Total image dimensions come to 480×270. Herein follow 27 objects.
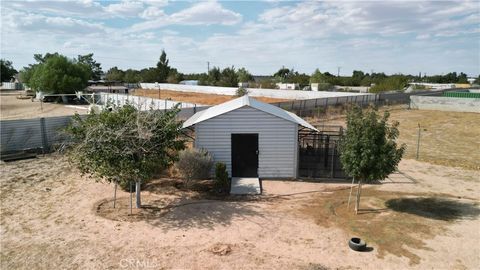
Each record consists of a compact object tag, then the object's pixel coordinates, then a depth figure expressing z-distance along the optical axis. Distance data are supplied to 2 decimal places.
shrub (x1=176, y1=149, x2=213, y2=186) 12.91
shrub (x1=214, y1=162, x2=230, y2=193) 12.89
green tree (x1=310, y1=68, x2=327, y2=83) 76.69
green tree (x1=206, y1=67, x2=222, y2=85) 80.30
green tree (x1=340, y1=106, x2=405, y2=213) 10.57
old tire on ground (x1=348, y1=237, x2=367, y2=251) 8.46
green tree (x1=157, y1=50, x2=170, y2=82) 98.54
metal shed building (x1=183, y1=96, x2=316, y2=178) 14.11
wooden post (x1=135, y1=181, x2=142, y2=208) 11.01
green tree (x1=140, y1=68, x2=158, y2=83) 97.56
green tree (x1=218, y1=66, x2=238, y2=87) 71.19
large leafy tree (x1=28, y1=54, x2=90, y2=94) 45.25
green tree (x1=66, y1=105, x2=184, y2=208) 10.14
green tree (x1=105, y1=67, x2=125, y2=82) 108.52
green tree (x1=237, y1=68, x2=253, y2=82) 83.38
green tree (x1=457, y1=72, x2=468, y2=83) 112.16
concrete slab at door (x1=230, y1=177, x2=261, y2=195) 12.84
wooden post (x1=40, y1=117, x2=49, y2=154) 18.20
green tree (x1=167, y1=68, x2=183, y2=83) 94.56
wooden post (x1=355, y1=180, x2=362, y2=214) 11.02
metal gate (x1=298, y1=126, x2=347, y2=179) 14.81
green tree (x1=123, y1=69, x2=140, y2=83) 100.48
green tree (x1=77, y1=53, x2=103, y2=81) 108.92
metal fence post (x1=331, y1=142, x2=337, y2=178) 14.57
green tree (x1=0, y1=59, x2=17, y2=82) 91.15
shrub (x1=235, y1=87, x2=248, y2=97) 50.16
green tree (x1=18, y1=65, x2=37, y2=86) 62.91
